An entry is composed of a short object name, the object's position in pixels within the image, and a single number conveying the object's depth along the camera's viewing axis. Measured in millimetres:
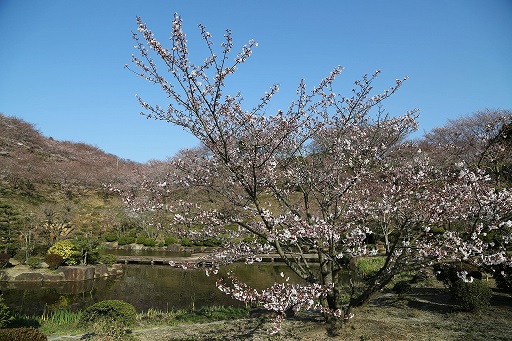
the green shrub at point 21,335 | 5168
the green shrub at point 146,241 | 26372
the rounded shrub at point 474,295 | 8453
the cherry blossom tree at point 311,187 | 5992
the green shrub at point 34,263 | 16266
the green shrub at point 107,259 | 17844
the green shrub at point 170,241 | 26406
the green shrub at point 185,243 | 26203
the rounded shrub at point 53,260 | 16297
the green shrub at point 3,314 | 6531
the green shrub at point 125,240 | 26641
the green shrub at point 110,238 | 27453
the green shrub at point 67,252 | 16859
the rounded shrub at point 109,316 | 7378
